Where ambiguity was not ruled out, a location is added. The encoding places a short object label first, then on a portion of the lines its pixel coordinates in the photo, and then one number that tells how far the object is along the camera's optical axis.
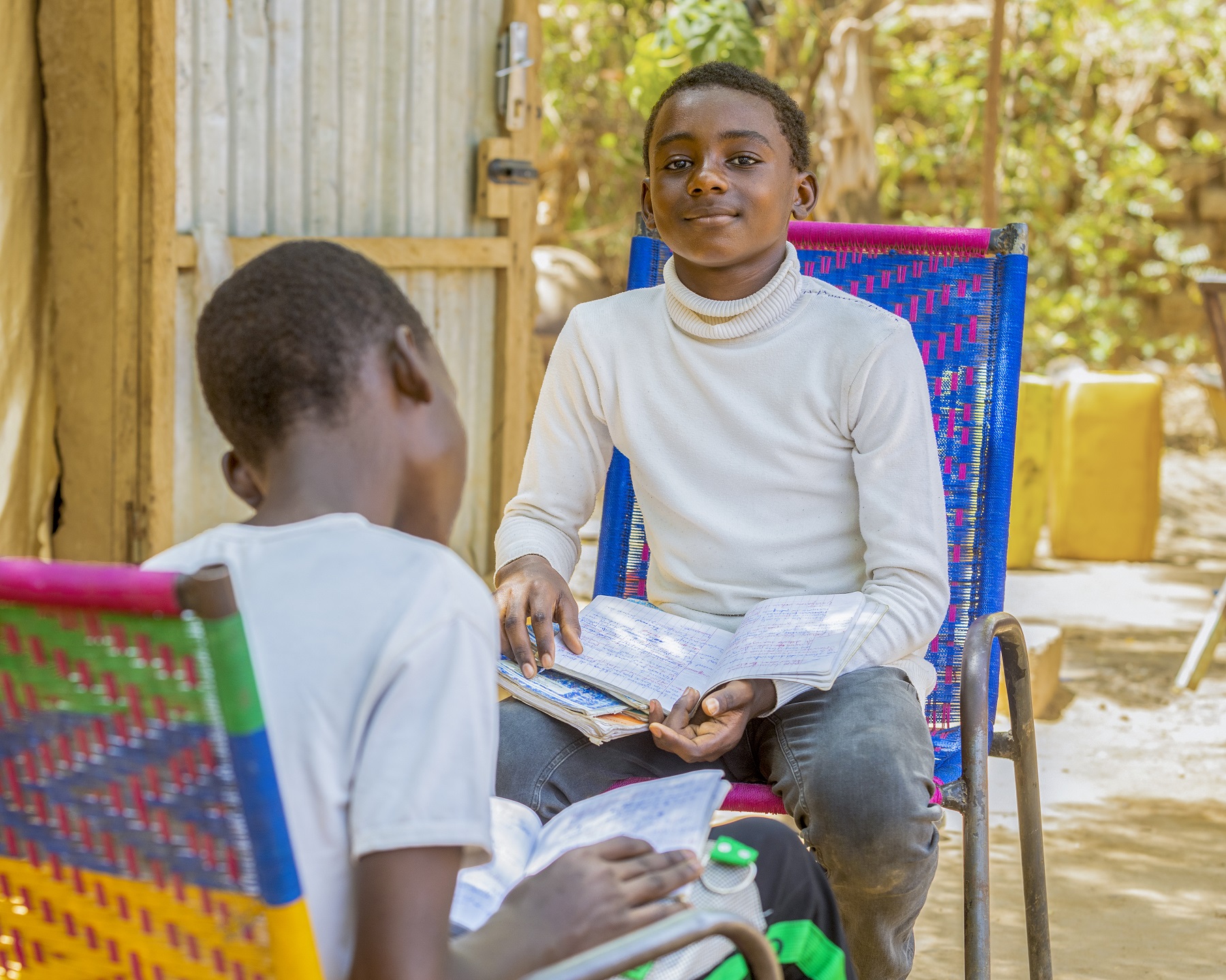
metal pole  5.67
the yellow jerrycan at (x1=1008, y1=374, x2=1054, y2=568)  6.18
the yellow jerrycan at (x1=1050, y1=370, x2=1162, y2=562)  6.53
